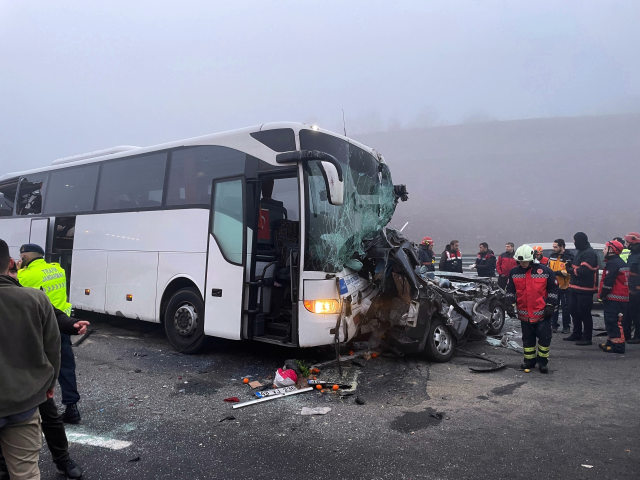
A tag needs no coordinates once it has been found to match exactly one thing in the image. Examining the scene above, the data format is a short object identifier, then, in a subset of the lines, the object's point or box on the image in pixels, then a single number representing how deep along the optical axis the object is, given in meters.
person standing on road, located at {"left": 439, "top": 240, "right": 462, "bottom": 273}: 11.84
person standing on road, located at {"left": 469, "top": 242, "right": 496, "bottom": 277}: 11.43
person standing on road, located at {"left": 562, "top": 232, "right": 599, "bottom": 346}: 7.75
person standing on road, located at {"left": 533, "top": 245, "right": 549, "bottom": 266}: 9.71
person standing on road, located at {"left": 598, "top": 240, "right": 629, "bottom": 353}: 7.14
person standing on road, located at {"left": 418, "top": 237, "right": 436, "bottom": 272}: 10.88
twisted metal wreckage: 5.75
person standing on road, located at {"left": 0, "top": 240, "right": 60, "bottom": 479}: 2.21
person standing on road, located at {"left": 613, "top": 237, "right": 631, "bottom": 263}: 9.28
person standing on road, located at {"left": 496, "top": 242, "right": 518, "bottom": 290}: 10.80
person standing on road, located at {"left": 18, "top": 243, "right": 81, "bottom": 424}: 3.80
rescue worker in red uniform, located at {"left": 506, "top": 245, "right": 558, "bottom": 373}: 5.95
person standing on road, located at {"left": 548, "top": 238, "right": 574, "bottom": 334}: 9.00
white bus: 5.44
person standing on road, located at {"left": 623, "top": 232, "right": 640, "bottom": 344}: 7.61
